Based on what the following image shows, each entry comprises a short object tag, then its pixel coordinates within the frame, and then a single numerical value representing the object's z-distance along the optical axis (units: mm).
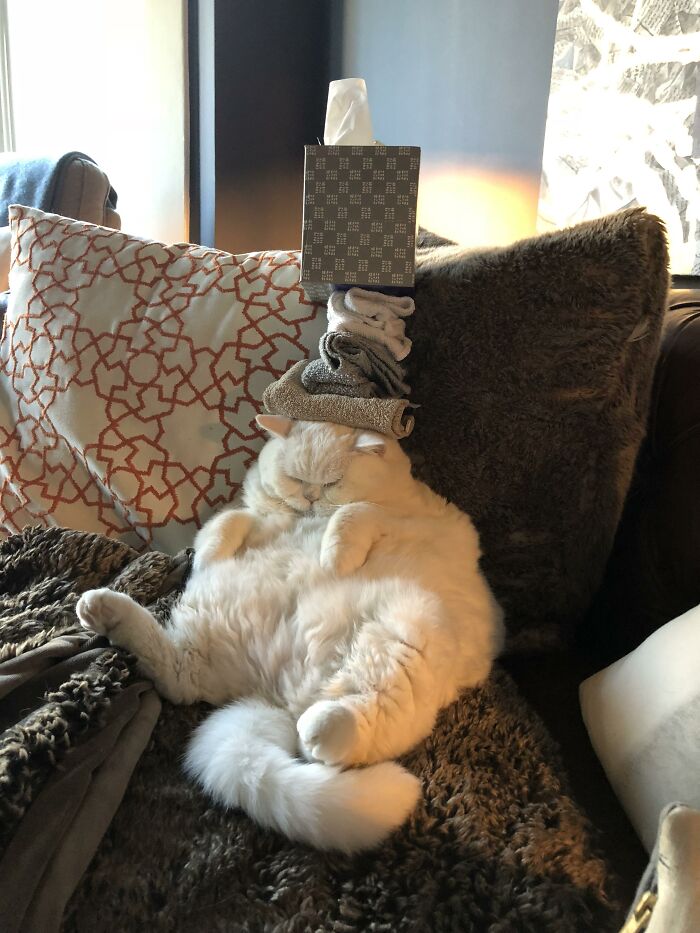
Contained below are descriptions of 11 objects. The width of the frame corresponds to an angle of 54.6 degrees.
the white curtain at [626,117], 1292
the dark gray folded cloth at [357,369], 1086
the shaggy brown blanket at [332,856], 643
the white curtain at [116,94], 2871
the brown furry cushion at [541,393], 997
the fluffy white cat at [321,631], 724
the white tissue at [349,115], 1147
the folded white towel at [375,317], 1104
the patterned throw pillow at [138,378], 1245
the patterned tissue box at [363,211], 1077
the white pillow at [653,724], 720
